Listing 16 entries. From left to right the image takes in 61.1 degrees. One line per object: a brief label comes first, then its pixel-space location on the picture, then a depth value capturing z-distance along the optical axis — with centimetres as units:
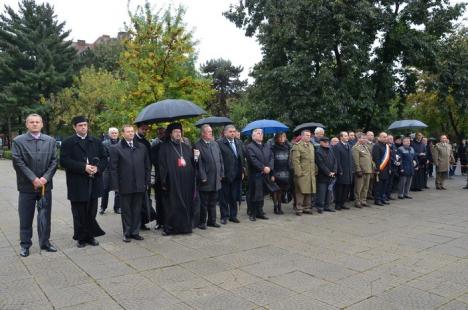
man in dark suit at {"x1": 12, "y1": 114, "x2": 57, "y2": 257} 567
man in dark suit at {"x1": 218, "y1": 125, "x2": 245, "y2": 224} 814
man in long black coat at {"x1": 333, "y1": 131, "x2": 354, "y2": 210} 955
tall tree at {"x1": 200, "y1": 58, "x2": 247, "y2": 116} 3005
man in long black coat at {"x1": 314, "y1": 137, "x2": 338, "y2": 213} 909
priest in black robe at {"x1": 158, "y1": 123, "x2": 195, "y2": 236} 706
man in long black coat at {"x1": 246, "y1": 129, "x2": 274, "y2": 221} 834
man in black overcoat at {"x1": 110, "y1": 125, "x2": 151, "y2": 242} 657
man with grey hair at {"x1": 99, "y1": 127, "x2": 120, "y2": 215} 905
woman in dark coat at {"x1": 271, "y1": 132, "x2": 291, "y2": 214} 894
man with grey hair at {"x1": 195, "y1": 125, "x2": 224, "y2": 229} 752
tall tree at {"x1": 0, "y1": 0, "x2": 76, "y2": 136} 3259
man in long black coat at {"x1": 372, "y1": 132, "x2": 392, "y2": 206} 1028
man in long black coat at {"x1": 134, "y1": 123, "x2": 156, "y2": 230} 712
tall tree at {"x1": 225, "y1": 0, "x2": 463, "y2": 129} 1434
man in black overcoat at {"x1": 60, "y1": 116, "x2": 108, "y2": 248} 609
